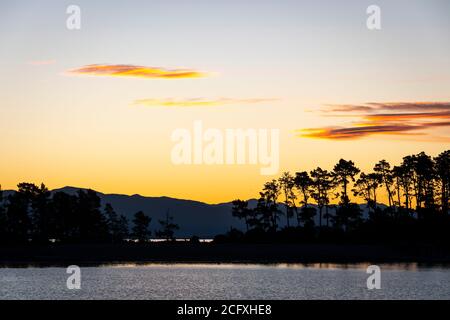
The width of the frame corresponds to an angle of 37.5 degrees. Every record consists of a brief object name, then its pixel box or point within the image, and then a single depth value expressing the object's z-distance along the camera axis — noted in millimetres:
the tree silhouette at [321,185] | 137625
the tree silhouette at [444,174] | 124000
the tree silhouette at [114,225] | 179325
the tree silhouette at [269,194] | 144412
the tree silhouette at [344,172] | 134875
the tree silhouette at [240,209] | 148625
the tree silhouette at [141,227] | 161625
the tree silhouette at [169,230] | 157625
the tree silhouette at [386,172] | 137375
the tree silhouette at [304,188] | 138250
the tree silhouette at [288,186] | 143125
